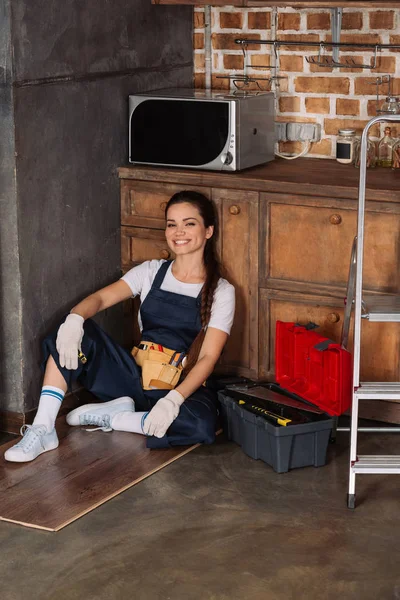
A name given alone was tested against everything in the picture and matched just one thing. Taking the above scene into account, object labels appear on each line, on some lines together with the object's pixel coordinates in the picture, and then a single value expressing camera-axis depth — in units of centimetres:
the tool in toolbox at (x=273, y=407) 354
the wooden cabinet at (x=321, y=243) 369
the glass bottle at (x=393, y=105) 407
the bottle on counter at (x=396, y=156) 408
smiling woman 368
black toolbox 349
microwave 397
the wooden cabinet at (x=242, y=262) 394
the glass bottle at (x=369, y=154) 411
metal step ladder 312
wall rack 413
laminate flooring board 321
